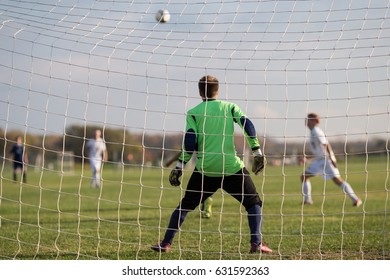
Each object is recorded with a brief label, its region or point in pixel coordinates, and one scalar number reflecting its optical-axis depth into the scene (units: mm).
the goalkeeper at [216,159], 12395
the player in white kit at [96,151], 35536
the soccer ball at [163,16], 14852
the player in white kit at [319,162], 22663
